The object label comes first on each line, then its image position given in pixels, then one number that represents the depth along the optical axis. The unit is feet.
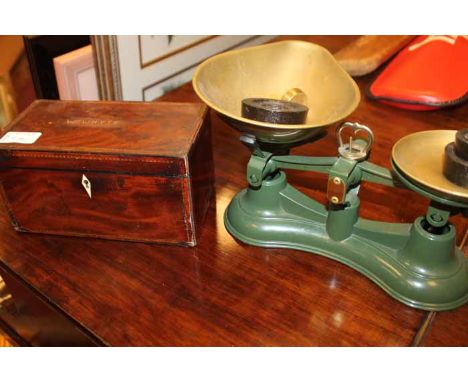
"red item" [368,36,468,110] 3.91
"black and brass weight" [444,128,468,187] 2.02
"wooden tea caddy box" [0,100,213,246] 2.52
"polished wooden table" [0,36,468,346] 2.27
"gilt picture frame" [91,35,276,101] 3.82
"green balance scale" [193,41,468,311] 2.23
